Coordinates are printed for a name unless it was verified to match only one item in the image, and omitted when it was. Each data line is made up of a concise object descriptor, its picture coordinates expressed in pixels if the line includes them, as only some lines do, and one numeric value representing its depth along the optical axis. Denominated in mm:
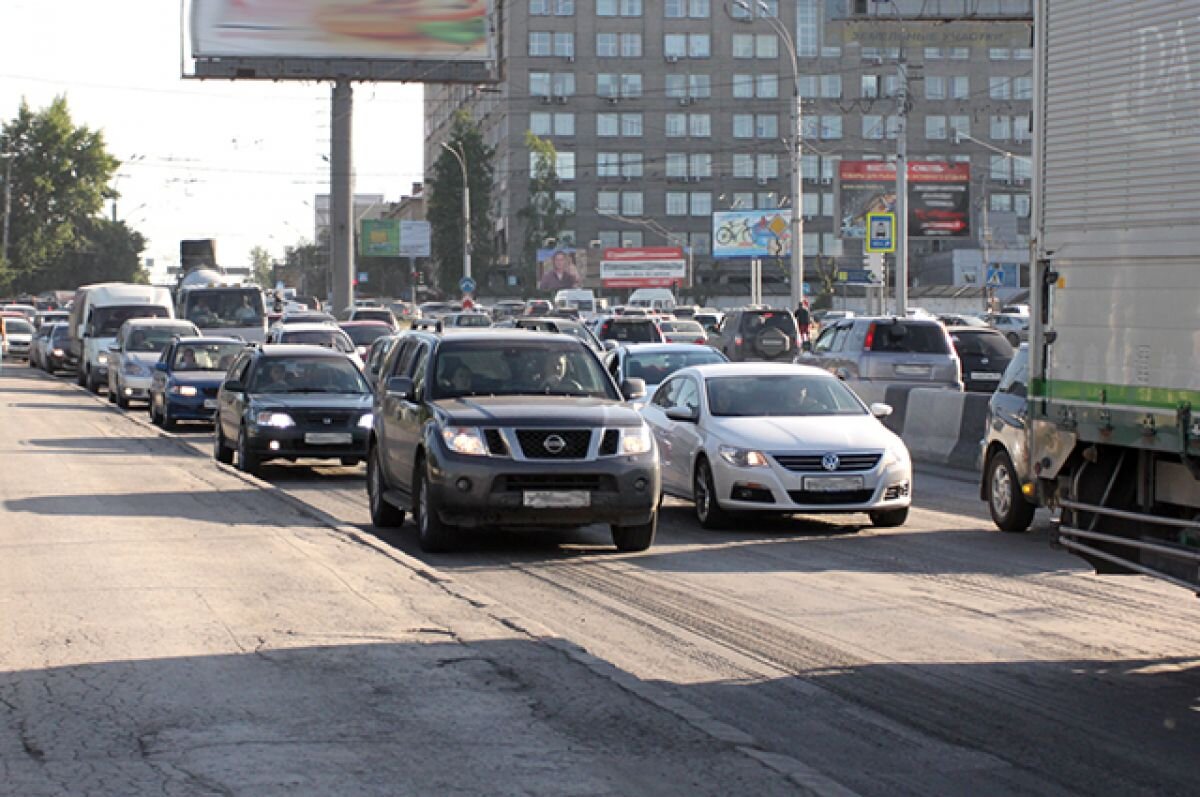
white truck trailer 8281
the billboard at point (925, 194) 91625
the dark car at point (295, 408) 21844
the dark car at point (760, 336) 41625
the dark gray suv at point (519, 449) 14031
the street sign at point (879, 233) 43281
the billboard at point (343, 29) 71875
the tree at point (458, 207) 125375
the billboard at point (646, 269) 114375
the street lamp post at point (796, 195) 44781
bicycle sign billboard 105562
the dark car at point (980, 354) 33312
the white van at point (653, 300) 91888
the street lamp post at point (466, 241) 82375
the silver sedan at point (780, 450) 15828
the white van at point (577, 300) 91056
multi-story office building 121938
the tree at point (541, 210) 120250
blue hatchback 31094
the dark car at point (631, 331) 39938
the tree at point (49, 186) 129500
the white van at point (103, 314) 45094
